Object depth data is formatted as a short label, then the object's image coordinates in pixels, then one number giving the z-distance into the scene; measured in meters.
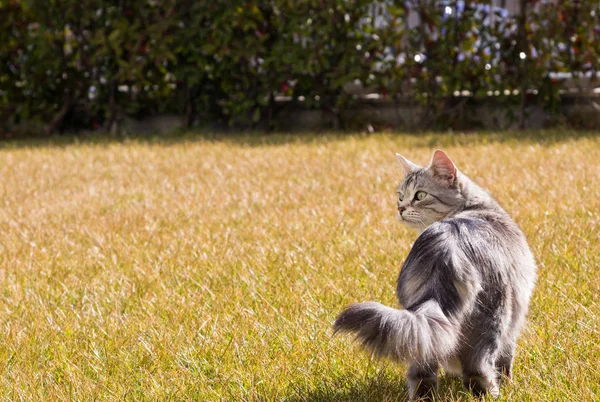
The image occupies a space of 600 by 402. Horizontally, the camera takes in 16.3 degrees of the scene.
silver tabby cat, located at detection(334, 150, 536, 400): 2.80
